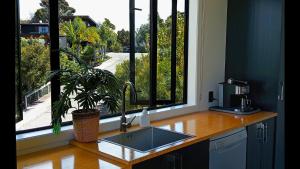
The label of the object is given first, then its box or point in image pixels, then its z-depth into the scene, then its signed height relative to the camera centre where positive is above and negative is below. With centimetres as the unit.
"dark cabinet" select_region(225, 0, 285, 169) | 265 +14
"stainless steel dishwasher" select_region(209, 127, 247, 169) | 207 -61
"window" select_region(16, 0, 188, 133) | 181 +13
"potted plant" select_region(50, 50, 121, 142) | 169 -17
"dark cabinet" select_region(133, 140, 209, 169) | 162 -55
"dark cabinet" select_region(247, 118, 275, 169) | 249 -67
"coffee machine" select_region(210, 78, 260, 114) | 273 -31
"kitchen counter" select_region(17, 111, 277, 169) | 150 -48
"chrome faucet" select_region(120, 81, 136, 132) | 202 -37
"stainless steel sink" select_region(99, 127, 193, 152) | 199 -50
